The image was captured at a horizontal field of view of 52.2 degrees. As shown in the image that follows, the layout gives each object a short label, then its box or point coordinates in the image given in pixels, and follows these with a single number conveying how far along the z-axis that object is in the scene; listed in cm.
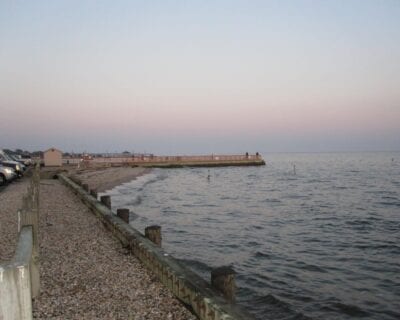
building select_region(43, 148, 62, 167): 4962
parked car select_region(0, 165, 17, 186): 2628
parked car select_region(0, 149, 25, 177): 2953
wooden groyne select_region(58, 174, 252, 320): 519
